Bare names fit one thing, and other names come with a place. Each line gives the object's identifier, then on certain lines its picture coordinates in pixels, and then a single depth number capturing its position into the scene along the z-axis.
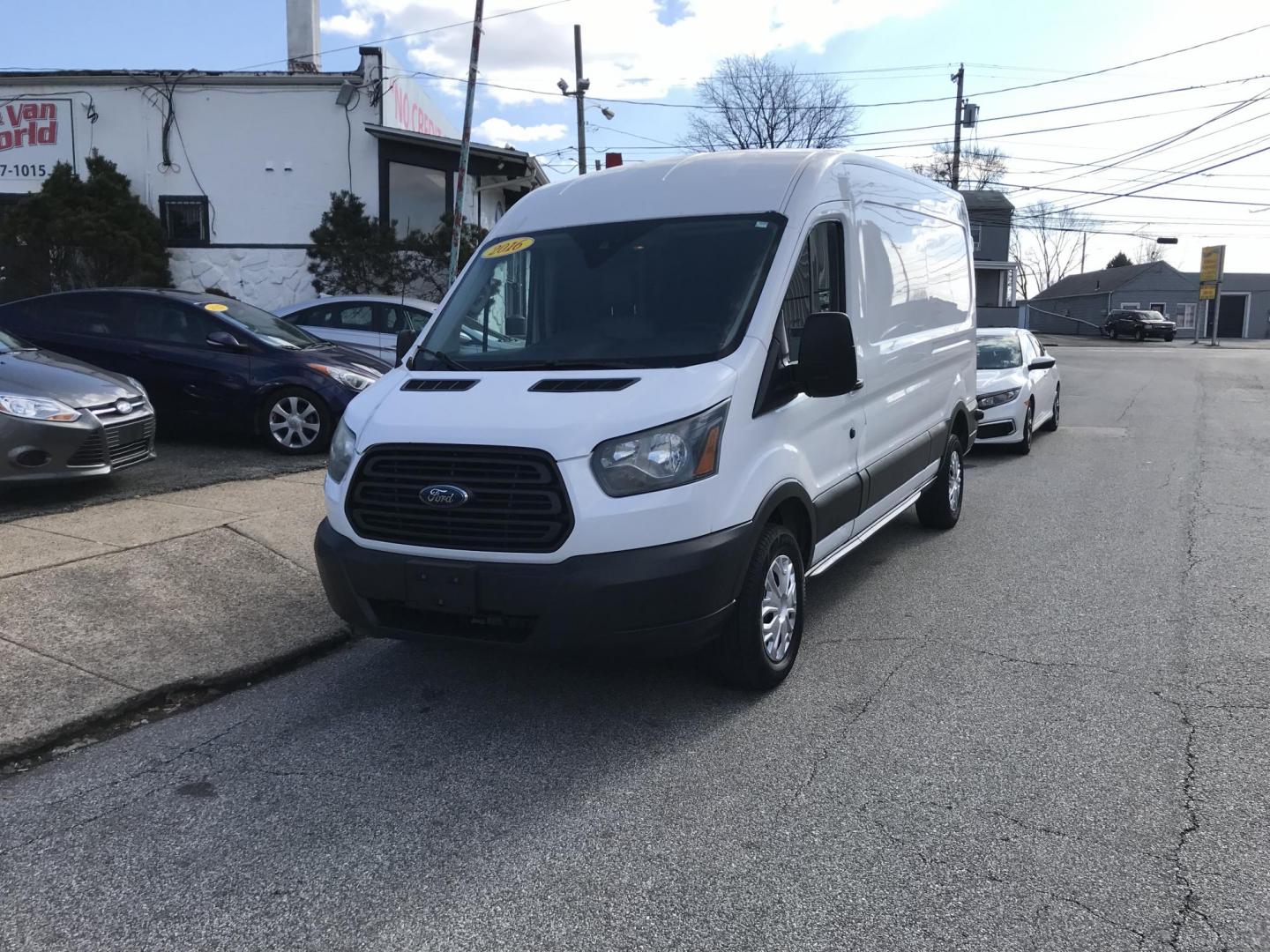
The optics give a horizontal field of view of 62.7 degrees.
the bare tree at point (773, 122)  50.38
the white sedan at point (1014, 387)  11.57
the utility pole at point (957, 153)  42.44
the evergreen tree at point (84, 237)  16.59
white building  19.03
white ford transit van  3.99
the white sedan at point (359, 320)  12.81
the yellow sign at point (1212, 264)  51.53
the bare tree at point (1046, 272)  98.19
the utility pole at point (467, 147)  15.86
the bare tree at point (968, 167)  46.47
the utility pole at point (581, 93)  30.09
